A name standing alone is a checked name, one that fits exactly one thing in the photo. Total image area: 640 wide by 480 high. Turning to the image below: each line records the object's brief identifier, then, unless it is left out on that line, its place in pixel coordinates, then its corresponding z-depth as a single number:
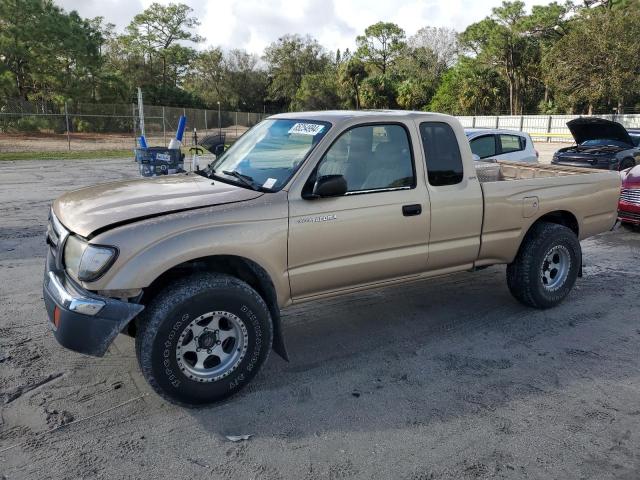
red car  8.55
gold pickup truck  3.23
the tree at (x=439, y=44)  63.97
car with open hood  11.80
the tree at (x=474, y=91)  46.62
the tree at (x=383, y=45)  62.66
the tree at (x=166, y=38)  53.06
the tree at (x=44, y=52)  34.91
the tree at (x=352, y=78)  54.66
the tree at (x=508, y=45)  44.59
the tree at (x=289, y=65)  62.66
